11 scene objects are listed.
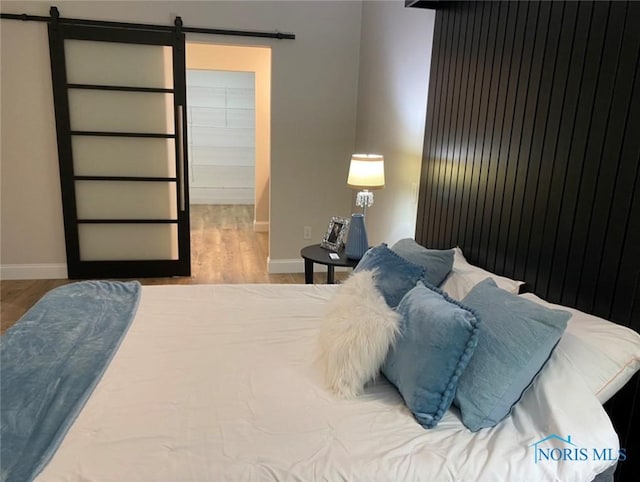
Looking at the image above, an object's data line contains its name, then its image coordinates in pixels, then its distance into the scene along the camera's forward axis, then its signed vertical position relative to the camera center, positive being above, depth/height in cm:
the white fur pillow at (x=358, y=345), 146 -62
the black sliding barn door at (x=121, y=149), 382 -9
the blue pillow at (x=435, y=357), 134 -59
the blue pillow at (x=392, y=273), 182 -49
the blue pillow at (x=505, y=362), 133 -59
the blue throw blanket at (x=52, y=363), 116 -73
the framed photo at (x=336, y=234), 325 -60
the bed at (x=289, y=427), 114 -76
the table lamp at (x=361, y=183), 300 -22
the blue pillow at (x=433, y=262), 205 -49
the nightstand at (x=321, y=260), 292 -71
